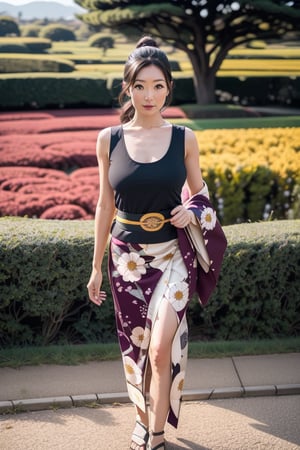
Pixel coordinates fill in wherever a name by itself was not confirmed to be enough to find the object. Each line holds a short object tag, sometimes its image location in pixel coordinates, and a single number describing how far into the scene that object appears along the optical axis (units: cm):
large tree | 2016
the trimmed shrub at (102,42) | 3114
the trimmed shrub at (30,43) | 2588
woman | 305
